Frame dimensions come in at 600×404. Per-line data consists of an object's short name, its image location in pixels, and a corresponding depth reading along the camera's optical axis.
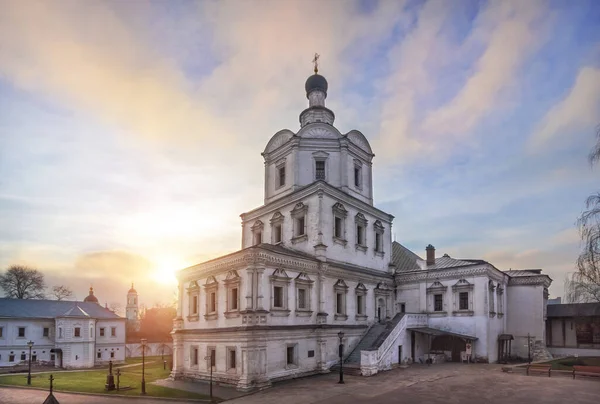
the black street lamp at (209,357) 26.87
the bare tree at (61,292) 81.03
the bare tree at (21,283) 67.06
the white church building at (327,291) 26.34
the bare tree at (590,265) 18.73
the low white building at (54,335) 48.97
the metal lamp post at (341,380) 24.86
